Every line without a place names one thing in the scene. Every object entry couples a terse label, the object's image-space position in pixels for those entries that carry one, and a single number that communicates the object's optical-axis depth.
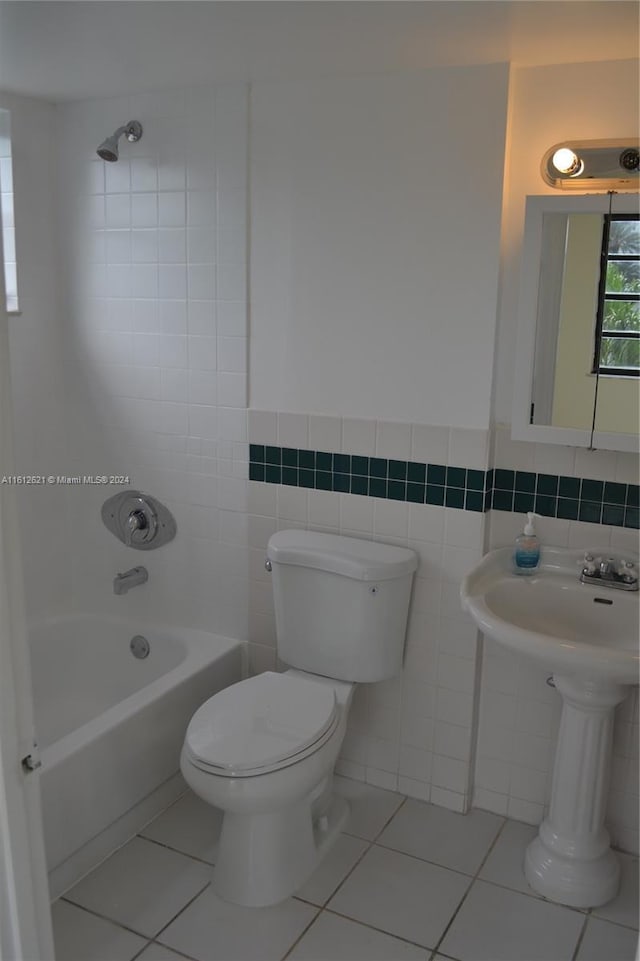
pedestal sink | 2.26
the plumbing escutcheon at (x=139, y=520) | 3.05
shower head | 2.66
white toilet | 2.20
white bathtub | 2.34
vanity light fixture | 2.17
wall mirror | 2.19
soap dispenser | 2.41
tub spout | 3.04
